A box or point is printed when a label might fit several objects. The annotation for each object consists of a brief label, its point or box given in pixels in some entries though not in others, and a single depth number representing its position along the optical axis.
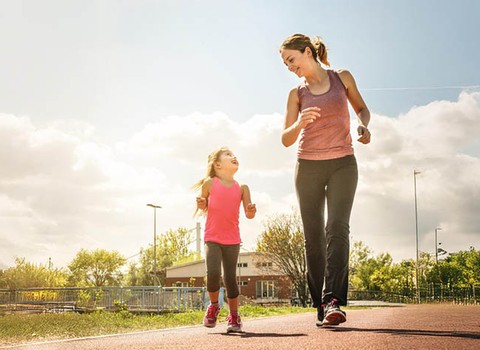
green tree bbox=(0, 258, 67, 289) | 52.81
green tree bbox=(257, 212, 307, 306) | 40.75
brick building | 66.13
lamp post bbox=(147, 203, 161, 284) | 56.28
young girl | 5.44
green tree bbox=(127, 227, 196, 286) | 79.19
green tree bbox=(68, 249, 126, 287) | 78.62
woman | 4.37
